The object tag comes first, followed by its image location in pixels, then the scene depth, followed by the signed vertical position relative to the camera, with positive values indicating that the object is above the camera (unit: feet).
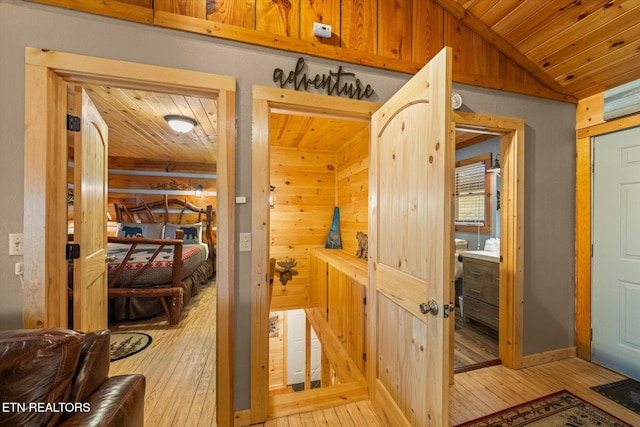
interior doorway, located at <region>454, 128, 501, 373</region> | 8.97 -1.51
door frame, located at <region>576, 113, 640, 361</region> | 7.68 -0.62
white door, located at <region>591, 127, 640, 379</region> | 6.85 -1.07
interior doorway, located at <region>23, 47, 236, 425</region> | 4.44 +0.69
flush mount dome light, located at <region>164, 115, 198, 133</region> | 10.30 +3.66
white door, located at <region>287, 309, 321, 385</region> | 15.24 -8.24
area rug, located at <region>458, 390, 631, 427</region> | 5.42 -4.40
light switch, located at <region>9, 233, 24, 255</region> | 4.43 -0.55
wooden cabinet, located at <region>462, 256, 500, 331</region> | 9.12 -2.91
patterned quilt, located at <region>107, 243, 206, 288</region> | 10.34 -2.25
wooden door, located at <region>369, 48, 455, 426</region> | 3.84 -0.61
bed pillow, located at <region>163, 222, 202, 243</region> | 17.26 -1.33
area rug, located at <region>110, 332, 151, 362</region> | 8.12 -4.48
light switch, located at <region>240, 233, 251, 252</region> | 5.38 -0.61
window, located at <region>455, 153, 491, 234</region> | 11.92 +0.95
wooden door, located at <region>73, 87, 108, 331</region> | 5.19 -0.13
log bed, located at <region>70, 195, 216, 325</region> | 10.15 -2.21
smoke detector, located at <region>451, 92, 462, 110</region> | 6.57 +2.89
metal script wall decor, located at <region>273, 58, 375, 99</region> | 5.61 +2.96
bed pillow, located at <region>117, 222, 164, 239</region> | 16.78 -1.14
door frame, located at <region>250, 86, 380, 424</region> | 5.41 -0.72
